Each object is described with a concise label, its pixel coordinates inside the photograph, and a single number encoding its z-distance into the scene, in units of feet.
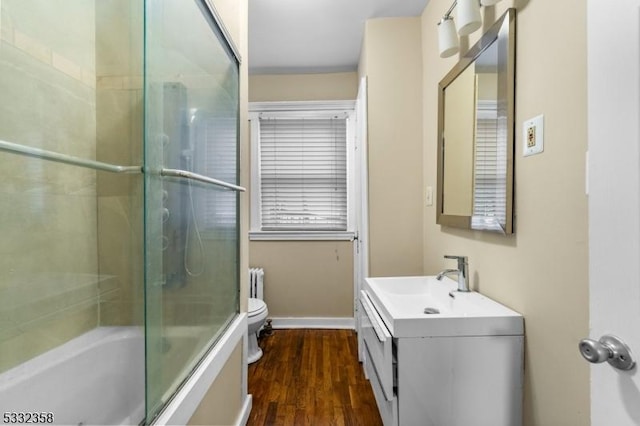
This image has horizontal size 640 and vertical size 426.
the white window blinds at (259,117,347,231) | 9.49
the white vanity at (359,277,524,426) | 3.46
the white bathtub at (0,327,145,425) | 3.11
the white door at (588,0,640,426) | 1.59
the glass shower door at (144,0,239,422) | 2.92
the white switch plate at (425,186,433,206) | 6.23
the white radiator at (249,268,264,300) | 9.14
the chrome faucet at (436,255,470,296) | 4.56
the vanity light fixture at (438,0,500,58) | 4.03
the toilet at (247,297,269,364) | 6.95
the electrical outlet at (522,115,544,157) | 3.22
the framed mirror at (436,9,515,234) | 3.75
